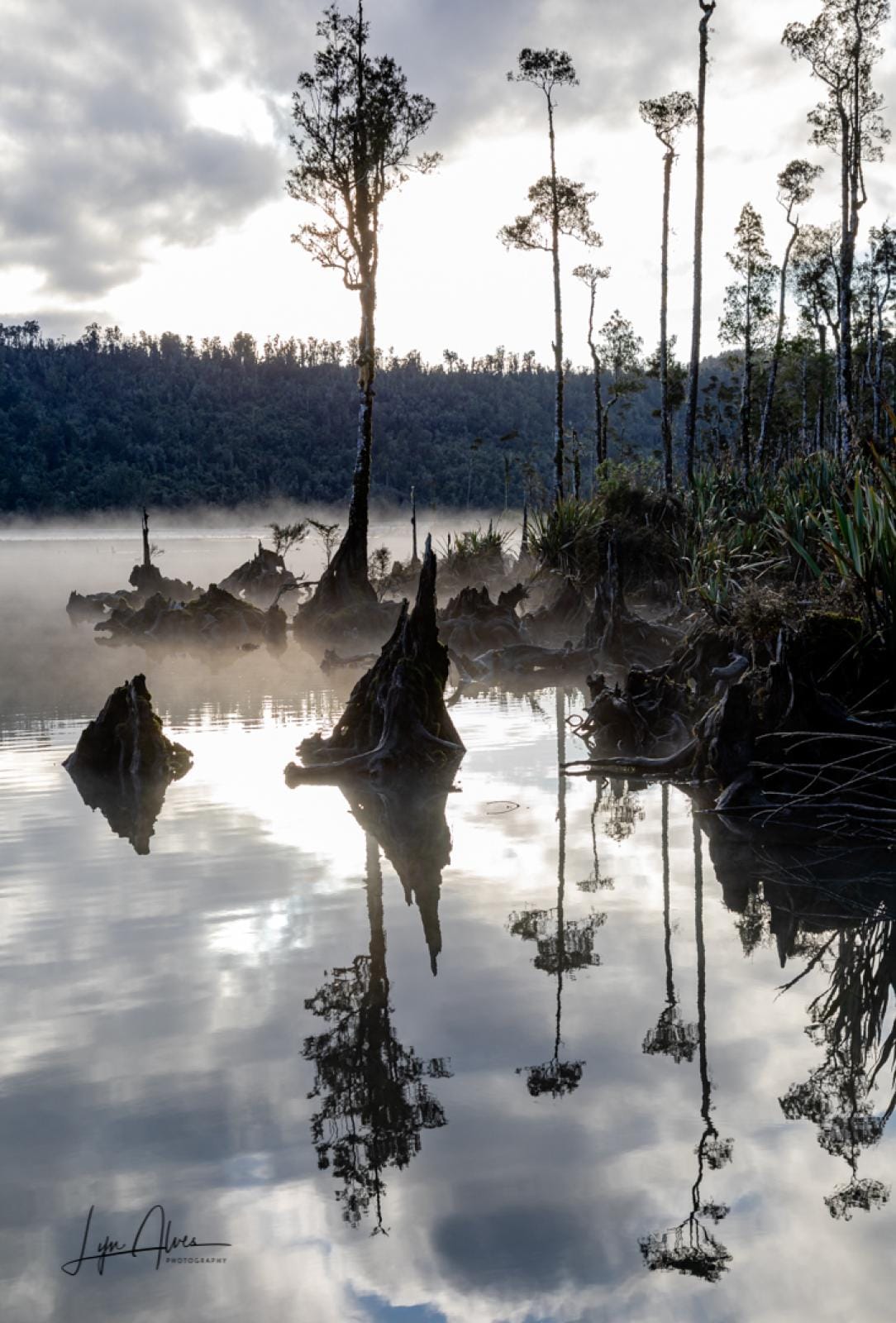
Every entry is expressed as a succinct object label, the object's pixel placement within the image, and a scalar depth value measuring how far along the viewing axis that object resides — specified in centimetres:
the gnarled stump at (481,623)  2375
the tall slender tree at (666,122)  4219
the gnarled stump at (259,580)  3819
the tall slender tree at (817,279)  6256
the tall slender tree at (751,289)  6400
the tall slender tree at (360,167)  2995
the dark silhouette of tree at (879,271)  6688
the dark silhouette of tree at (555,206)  4056
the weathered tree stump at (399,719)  1185
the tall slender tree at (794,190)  5766
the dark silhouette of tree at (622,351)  6769
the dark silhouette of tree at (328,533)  3534
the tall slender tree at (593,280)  6051
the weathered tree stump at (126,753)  1176
